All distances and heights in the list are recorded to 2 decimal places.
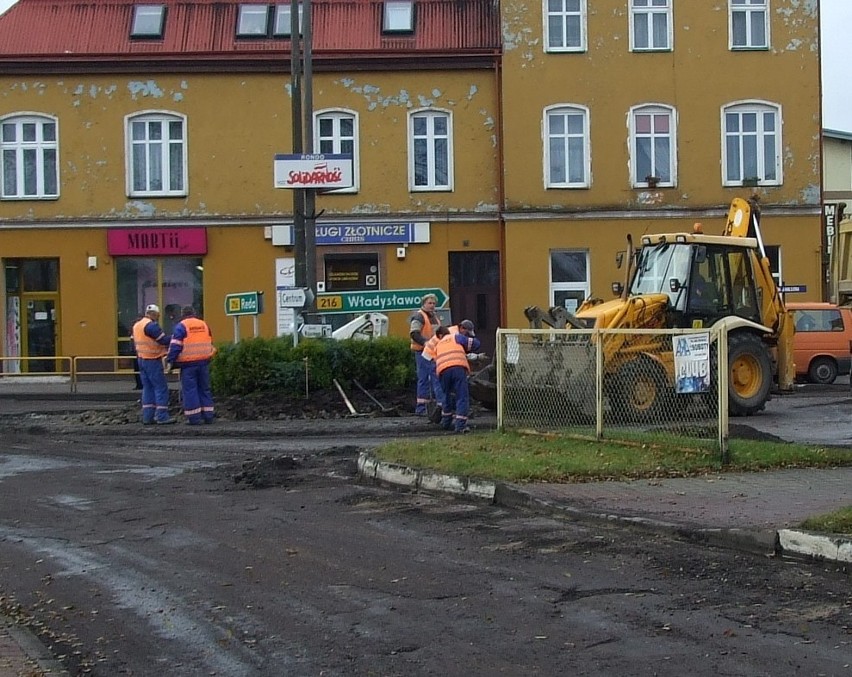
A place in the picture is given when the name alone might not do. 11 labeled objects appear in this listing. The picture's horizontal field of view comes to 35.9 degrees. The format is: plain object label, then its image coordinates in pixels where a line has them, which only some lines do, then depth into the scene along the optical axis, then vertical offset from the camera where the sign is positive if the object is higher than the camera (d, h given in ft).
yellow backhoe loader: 63.31 +0.10
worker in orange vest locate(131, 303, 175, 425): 63.82 -2.42
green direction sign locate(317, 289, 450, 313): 71.61 +0.63
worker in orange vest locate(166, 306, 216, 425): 62.69 -2.24
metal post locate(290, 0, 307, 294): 78.84 +9.84
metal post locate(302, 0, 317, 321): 79.71 +11.36
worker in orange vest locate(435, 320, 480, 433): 54.90 -2.77
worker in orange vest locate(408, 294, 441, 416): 63.93 -1.26
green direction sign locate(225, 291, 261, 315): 72.64 +0.58
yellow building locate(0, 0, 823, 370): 107.65 +12.96
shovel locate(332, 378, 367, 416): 67.26 -4.57
